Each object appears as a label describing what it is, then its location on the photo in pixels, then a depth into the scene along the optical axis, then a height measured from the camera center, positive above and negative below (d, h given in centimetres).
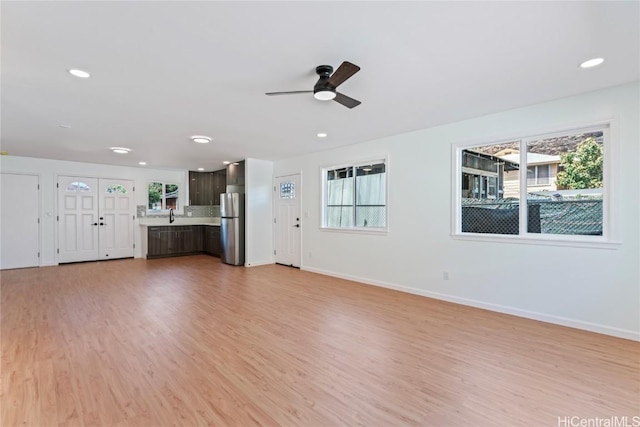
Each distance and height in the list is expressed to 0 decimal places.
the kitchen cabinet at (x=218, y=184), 855 +80
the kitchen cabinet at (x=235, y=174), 699 +88
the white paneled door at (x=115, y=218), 756 -19
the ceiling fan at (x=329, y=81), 227 +105
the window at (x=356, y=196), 512 +27
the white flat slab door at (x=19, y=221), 633 -21
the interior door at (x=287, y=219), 664 -20
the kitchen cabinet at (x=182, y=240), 790 -82
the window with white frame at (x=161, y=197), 838 +41
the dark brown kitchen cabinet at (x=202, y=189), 896 +66
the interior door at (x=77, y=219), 700 -19
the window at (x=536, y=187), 319 +27
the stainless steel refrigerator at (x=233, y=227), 686 -39
